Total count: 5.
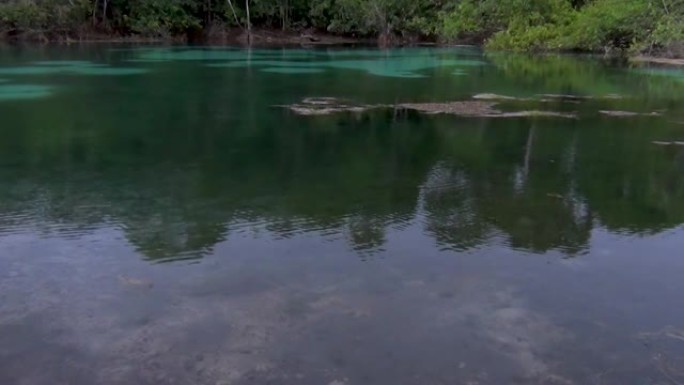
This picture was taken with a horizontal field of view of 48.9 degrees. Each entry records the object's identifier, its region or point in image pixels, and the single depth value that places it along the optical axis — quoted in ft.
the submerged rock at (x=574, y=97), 57.31
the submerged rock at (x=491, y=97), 56.07
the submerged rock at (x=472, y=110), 47.96
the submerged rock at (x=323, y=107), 47.67
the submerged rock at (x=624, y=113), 49.14
